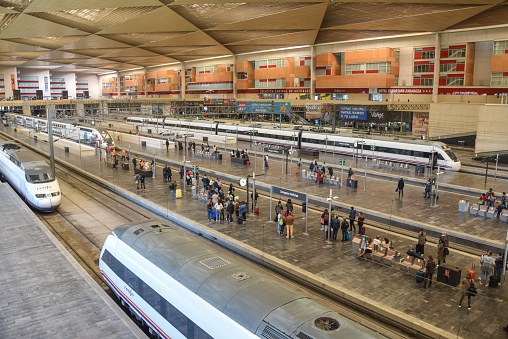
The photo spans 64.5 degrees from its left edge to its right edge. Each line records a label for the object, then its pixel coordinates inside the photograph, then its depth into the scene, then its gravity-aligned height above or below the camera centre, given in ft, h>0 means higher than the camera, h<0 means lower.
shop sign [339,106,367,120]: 152.97 -3.09
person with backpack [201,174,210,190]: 83.51 -16.04
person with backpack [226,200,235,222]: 65.31 -17.13
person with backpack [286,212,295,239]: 56.93 -17.04
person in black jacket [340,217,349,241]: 55.52 -16.93
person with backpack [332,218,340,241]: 55.52 -16.66
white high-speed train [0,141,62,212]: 72.08 -14.32
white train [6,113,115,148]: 145.30 -11.85
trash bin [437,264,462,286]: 42.31 -17.93
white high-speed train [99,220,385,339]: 21.93 -11.82
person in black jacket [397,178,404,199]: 76.88 -15.82
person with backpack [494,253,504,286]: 42.70 -17.25
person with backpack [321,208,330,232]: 58.90 -16.68
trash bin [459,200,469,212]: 67.31 -16.84
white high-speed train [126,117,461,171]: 105.19 -12.53
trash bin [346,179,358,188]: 84.02 -16.50
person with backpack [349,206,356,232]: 58.80 -16.46
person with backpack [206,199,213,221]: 66.08 -16.90
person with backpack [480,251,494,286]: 42.65 -17.06
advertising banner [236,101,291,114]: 158.98 -1.53
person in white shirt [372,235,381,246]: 49.67 -16.86
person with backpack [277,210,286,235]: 58.65 -17.08
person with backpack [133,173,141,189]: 88.87 -16.14
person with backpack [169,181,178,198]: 81.56 -16.55
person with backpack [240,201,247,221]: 65.10 -17.01
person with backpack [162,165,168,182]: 95.55 -16.43
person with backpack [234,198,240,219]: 66.69 -17.06
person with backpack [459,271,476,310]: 38.29 -17.64
